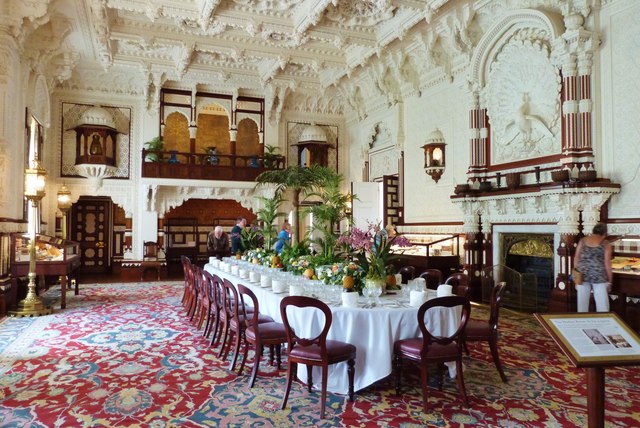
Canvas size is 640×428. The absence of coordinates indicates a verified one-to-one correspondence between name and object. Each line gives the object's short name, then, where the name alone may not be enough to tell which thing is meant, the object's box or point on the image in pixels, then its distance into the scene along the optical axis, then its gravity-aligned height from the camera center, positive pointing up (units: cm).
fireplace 809 -71
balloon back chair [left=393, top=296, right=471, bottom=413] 377 -104
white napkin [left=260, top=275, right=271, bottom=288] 556 -66
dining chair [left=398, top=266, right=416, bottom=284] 667 -86
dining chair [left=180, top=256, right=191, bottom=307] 796 -96
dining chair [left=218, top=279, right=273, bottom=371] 491 -103
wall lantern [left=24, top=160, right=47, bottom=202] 796 +72
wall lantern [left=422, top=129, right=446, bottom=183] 1074 +161
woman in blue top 852 -23
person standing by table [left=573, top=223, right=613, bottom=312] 594 -50
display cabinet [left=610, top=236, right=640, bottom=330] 623 -71
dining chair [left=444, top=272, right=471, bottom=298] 530 -70
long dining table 409 -93
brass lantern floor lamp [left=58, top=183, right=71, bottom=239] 1255 +68
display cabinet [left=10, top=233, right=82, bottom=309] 827 -57
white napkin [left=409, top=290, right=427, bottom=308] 431 -67
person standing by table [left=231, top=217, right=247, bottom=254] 1133 -28
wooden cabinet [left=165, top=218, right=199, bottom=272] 1541 -26
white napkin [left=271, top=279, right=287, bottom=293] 513 -66
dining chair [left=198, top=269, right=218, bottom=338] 575 -94
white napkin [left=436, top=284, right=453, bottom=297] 462 -65
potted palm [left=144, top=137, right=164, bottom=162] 1335 +214
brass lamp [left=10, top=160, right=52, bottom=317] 776 -44
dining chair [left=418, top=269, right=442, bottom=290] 599 -65
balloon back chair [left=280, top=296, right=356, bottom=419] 375 -103
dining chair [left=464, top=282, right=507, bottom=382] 458 -104
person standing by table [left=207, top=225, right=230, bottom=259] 1218 -50
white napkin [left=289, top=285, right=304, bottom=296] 471 -65
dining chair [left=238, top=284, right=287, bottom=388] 441 -105
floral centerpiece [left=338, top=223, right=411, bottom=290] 469 -24
